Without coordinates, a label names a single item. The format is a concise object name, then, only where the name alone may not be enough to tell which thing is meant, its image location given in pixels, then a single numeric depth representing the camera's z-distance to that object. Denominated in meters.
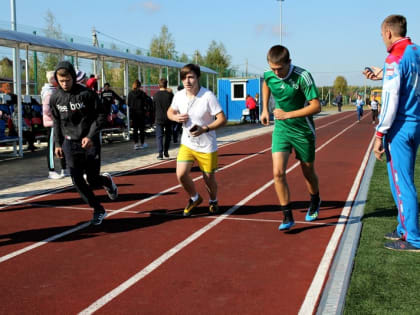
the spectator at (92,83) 11.81
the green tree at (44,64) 26.15
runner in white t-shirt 6.14
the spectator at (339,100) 52.75
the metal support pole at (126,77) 19.34
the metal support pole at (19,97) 13.12
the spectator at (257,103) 32.08
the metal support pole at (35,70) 19.00
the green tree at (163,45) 52.16
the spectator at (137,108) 15.05
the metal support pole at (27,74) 15.88
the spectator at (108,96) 15.66
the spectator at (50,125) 9.36
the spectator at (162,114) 12.59
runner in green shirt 5.41
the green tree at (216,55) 61.25
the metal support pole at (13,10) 25.59
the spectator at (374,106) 29.16
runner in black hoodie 5.86
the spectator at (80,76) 8.16
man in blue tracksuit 4.57
